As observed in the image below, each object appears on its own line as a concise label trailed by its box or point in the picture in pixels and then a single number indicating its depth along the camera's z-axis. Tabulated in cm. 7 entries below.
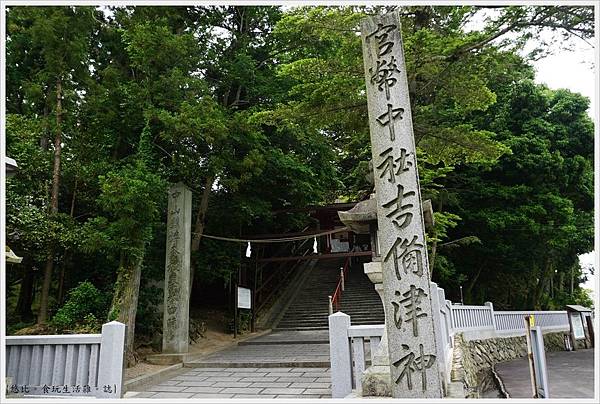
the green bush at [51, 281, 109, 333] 832
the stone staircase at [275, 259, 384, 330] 1451
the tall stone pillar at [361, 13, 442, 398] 419
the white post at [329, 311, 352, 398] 487
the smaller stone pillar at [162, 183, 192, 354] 960
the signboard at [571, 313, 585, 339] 1488
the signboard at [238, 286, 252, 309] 1243
